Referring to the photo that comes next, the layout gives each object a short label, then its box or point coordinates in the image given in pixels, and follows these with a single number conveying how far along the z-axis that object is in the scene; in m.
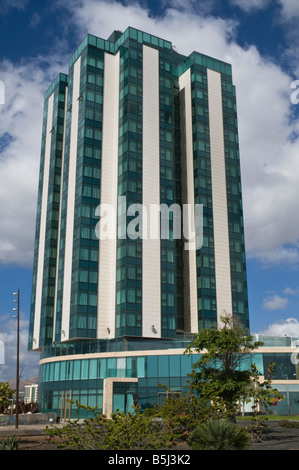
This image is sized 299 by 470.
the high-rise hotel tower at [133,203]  76.31
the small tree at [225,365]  34.84
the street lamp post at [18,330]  49.98
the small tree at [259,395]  32.72
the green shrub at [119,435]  18.64
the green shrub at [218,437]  21.97
